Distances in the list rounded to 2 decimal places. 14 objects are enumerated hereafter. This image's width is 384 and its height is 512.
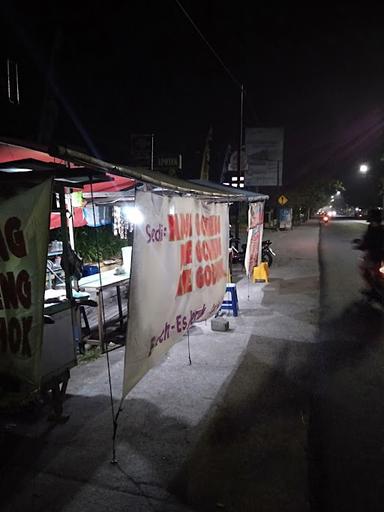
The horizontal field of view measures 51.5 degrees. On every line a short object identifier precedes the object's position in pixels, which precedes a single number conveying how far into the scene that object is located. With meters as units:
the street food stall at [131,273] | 2.98
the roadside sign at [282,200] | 31.46
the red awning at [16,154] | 5.36
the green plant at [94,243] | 11.23
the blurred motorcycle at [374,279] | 9.52
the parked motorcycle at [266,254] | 15.02
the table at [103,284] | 6.65
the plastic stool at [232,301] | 8.52
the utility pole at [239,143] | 17.78
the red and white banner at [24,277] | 2.95
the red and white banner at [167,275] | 3.28
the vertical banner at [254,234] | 9.12
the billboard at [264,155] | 19.43
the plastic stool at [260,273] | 12.36
